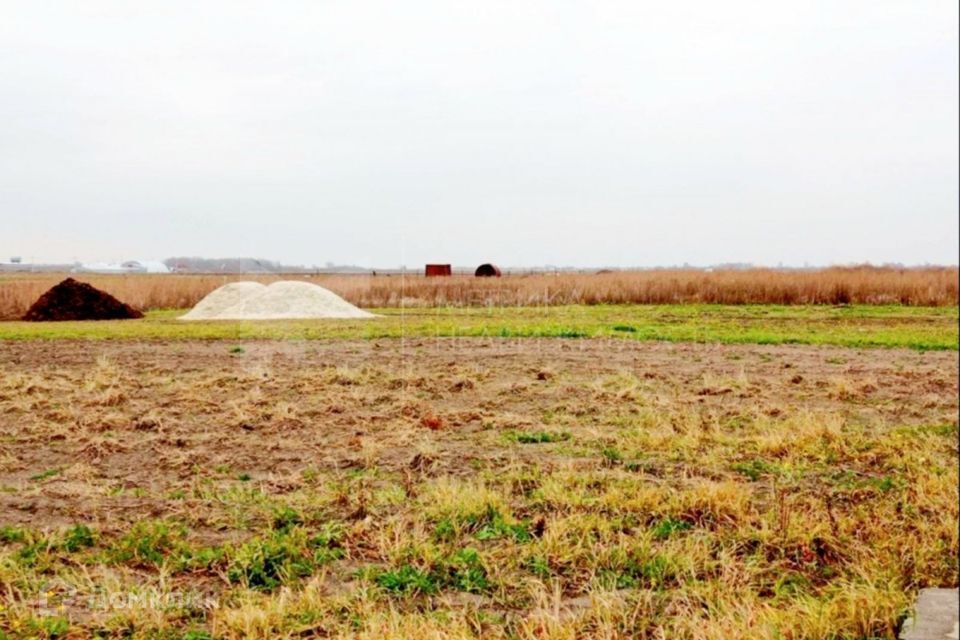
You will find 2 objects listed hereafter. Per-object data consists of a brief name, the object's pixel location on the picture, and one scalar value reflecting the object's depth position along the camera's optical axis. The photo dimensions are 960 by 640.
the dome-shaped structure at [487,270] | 48.56
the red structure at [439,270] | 46.47
